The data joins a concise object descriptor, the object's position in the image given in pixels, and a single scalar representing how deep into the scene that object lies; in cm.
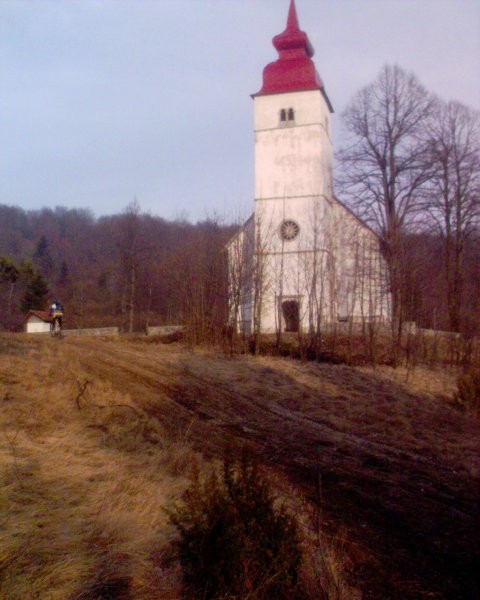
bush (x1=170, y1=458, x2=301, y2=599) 473
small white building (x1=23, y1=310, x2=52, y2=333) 4412
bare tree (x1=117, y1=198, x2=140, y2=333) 5031
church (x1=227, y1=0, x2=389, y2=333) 2566
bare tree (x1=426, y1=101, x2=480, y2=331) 3481
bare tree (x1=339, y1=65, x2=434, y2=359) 3406
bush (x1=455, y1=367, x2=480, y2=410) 1573
